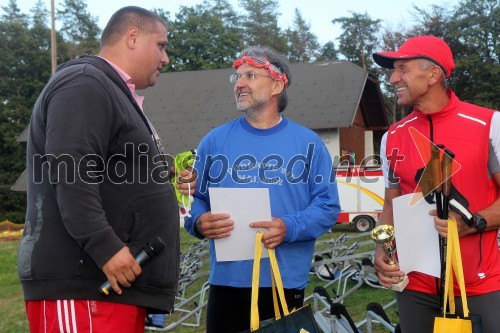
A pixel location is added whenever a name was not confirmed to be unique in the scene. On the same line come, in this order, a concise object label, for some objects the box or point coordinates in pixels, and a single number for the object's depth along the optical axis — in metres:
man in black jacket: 2.48
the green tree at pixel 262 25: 68.06
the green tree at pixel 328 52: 67.75
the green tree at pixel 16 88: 44.12
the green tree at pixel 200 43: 51.59
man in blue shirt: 3.46
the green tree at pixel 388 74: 50.16
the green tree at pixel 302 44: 69.75
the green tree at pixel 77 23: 62.38
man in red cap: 2.98
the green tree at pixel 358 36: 63.05
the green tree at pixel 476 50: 42.69
